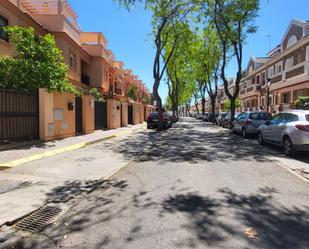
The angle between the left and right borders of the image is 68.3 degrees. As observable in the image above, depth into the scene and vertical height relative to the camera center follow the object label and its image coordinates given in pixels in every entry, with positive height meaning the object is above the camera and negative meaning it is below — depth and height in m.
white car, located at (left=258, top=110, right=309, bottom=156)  7.58 -0.59
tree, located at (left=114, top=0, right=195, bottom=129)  17.43 +7.79
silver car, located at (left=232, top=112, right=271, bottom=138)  13.11 -0.42
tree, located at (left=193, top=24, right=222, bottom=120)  25.39 +7.27
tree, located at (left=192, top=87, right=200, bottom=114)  48.17 +4.88
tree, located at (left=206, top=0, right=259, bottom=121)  17.98 +7.87
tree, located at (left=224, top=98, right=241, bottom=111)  41.71 +2.10
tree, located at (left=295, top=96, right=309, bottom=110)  15.95 +0.91
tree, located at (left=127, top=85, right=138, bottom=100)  35.81 +3.45
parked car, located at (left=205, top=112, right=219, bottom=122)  34.18 -0.51
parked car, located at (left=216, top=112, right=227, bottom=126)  25.35 -0.55
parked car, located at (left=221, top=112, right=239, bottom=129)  21.45 -0.69
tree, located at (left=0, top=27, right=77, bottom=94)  9.37 +2.01
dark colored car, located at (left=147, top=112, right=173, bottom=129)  20.45 -0.55
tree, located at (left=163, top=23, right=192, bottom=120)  20.88 +6.53
